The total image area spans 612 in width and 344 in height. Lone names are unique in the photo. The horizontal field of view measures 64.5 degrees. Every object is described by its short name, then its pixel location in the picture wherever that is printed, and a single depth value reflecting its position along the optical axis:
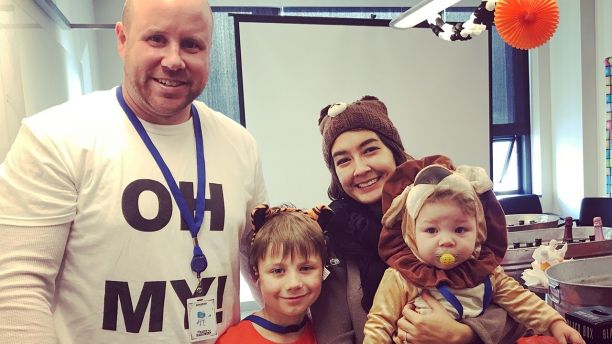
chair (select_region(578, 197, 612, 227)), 3.74
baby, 1.15
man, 1.07
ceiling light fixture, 2.75
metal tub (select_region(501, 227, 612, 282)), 1.97
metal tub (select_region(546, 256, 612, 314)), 1.30
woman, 1.15
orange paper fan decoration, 1.99
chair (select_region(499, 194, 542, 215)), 3.93
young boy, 1.22
